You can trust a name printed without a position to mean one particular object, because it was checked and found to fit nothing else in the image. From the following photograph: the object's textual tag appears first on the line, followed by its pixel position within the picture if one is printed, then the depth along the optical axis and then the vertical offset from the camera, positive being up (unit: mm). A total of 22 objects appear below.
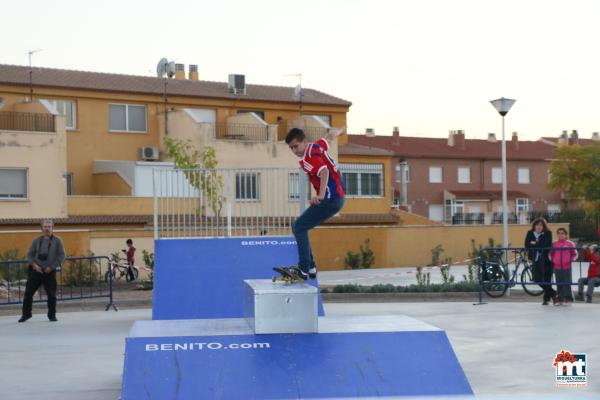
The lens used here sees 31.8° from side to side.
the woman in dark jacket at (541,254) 22609 -1057
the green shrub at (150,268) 29203 -1799
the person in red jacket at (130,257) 34934 -1594
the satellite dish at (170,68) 56750 +7667
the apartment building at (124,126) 47562 +4330
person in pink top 22047 -1195
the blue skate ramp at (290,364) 9742 -1494
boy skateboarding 11969 +227
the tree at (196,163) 22672 +2040
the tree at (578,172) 81625 +2596
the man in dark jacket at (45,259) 20359 -910
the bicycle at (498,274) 24105 -1608
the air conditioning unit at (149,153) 52906 +2885
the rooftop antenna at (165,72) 55069 +7562
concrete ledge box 10750 -1045
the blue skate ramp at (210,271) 15953 -956
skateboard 12172 -782
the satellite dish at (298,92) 61788 +6841
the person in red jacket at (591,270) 22547 -1429
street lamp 31125 +2991
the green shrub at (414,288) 26031 -2031
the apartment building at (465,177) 91812 +2600
